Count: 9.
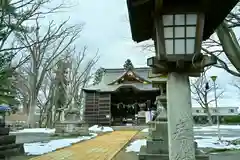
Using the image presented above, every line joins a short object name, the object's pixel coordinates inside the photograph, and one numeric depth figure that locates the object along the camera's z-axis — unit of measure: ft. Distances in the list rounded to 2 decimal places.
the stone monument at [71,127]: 65.31
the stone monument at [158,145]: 24.85
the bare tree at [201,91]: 130.01
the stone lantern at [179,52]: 13.47
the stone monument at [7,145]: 30.36
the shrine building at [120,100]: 108.06
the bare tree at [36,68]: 82.38
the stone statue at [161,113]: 27.09
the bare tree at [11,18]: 29.76
